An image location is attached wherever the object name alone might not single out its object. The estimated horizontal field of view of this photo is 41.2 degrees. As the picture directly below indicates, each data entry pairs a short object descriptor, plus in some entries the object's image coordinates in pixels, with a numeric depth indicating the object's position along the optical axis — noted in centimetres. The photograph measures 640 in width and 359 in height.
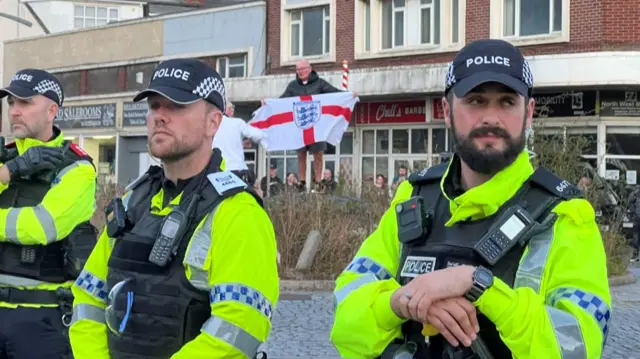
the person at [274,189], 1303
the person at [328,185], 1346
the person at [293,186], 1288
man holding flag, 1549
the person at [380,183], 1352
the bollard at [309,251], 1135
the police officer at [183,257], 298
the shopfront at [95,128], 3697
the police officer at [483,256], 233
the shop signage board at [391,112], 2759
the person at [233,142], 925
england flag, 1550
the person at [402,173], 1667
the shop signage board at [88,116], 3688
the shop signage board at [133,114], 3547
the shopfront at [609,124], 2392
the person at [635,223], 1748
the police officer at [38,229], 429
